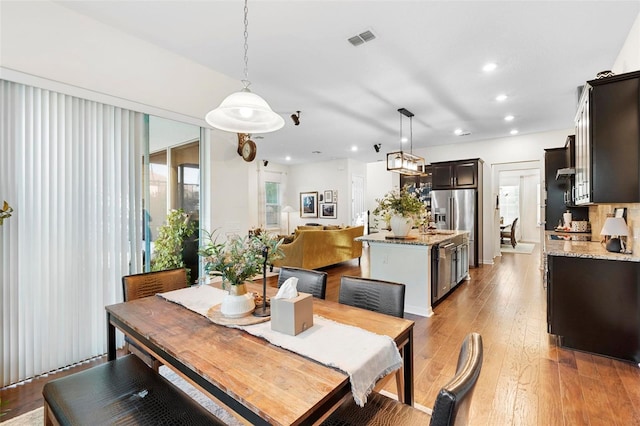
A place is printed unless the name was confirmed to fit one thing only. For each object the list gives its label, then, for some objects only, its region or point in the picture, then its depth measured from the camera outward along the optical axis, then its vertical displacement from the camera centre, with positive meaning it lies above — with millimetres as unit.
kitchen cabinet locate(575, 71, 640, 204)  2395 +603
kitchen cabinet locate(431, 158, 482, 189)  6699 +869
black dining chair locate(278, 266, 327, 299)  2158 -501
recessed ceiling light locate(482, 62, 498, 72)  3348 +1637
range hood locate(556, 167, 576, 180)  4302 +567
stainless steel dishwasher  4031 -851
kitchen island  3820 -697
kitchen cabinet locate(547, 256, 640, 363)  2504 -831
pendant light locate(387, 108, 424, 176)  4617 +791
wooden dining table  952 -585
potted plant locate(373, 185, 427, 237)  4109 +26
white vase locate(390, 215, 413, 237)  4125 -168
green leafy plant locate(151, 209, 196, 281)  3236 -298
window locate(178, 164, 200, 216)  3449 +295
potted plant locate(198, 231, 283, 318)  1633 -274
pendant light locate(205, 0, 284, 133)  2080 +654
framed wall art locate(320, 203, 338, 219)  9469 +46
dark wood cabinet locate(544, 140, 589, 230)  5117 +380
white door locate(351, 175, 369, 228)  9617 +334
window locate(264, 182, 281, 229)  9977 +293
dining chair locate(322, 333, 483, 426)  767 -544
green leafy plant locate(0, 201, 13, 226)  1868 +6
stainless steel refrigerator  6648 -55
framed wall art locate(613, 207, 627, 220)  3046 -15
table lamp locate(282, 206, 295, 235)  10216 +123
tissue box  1397 -484
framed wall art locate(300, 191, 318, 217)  9914 +287
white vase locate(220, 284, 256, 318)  1642 -497
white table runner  1123 -572
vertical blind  2266 -76
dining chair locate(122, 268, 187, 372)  2079 -545
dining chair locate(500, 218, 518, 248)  9211 -728
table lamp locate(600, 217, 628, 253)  2746 -190
